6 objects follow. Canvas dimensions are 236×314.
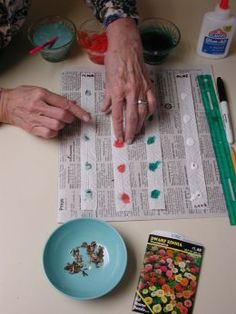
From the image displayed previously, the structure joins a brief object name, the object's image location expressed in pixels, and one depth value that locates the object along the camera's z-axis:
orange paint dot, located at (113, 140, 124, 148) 0.76
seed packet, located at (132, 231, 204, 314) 0.59
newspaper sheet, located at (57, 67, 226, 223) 0.69
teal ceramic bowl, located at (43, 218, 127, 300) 0.60
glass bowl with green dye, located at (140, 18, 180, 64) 0.85
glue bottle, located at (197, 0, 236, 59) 0.81
